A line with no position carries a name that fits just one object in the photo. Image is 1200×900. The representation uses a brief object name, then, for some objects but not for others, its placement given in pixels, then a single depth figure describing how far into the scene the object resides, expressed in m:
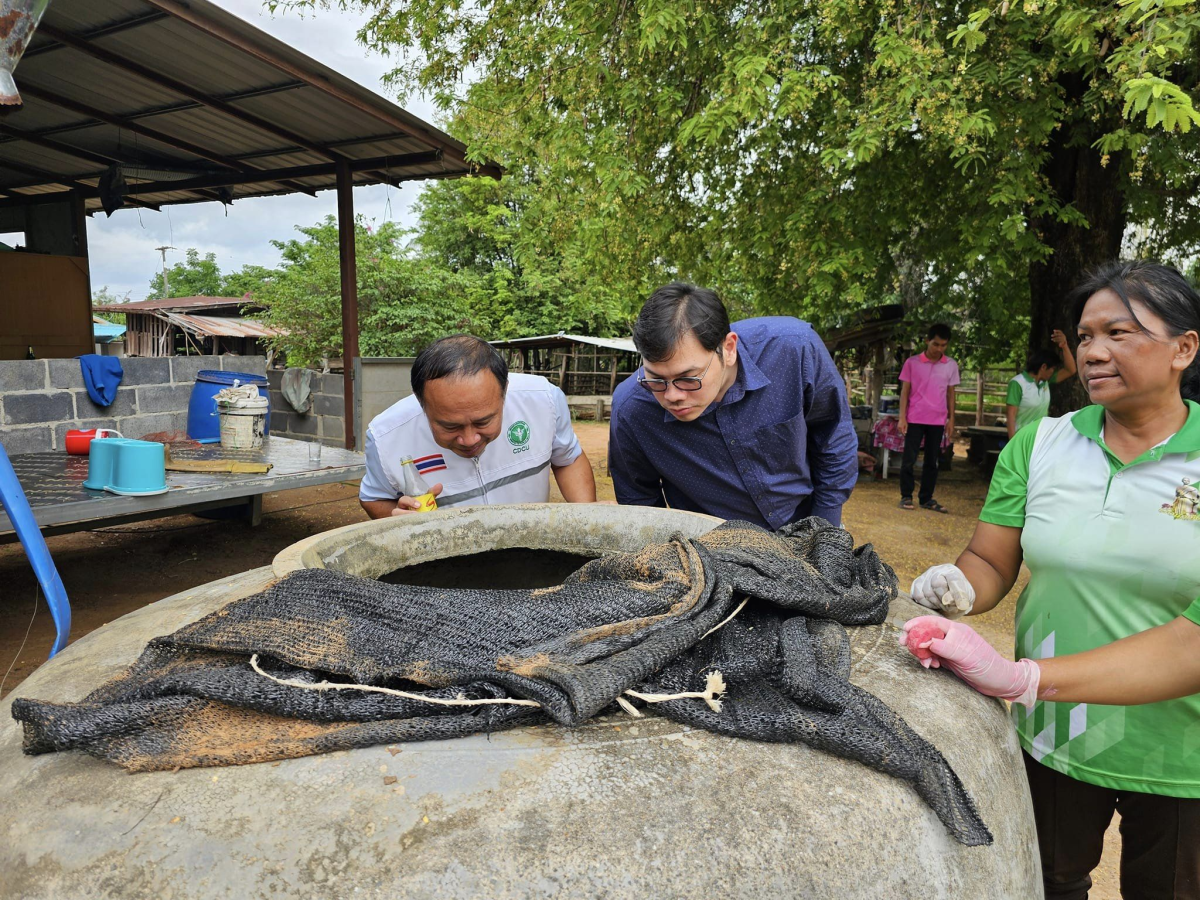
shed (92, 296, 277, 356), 18.23
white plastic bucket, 4.87
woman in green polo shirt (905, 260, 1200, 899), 1.45
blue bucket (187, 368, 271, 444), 5.16
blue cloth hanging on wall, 4.93
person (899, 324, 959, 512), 7.41
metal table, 3.29
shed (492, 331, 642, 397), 21.05
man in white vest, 2.16
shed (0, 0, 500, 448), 4.60
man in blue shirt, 2.22
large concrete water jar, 0.80
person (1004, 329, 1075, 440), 6.35
